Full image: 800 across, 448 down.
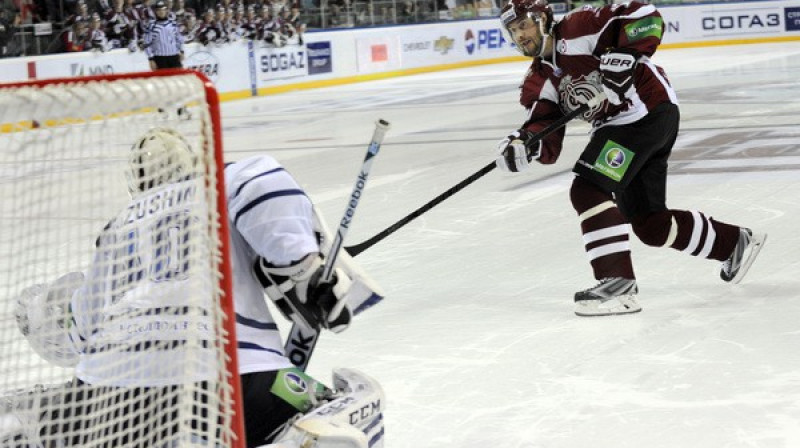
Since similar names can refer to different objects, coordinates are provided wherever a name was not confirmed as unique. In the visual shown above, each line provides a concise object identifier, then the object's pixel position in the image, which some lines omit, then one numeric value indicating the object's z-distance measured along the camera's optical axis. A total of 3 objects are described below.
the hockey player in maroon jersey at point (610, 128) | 8.66
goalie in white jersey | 4.44
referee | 28.30
